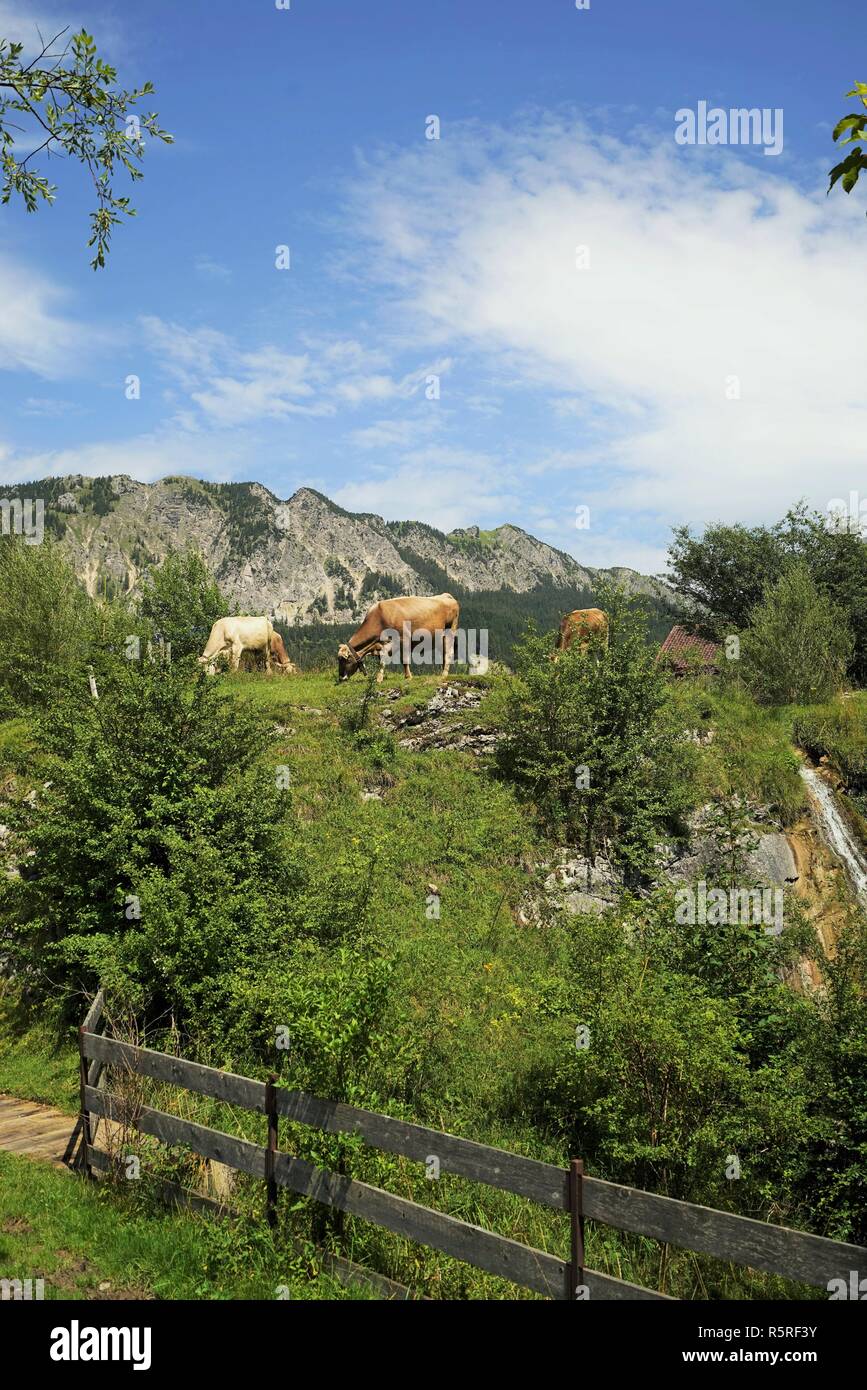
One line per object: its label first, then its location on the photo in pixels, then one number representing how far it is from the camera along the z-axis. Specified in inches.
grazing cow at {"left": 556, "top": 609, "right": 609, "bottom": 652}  901.8
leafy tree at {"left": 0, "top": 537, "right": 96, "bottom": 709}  1007.6
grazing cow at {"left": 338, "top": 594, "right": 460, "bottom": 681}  981.8
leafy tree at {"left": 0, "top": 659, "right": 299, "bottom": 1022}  414.0
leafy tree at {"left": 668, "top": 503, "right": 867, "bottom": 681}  1478.8
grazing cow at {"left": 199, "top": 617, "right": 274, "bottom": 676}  1107.9
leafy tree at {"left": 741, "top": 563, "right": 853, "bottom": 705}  996.6
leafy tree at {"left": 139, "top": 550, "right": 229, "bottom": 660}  1660.9
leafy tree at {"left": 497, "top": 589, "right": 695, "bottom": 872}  716.7
